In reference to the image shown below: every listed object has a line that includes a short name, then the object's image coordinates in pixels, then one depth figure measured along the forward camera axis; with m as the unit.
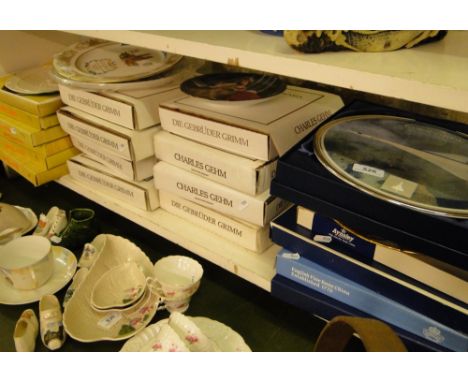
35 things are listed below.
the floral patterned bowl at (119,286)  0.77
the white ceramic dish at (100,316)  0.72
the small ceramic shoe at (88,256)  0.88
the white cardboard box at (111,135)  0.82
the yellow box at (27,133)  0.95
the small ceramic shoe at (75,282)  0.79
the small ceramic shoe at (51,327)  0.71
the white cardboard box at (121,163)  0.86
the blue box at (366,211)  0.49
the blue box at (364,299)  0.55
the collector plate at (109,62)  0.85
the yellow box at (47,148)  0.96
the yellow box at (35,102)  0.94
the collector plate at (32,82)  0.98
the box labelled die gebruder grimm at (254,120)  0.68
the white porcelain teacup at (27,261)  0.79
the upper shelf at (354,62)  0.44
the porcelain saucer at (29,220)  0.95
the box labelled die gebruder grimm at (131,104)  0.80
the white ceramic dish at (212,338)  0.68
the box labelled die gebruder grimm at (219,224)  0.75
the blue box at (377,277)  0.54
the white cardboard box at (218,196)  0.71
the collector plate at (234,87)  0.75
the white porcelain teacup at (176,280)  0.75
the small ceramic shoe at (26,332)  0.70
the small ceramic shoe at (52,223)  0.96
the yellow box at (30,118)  0.95
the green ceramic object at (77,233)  0.93
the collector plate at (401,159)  0.53
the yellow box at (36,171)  0.97
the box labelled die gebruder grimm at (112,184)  0.87
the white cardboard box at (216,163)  0.69
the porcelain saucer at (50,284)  0.79
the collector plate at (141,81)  0.83
